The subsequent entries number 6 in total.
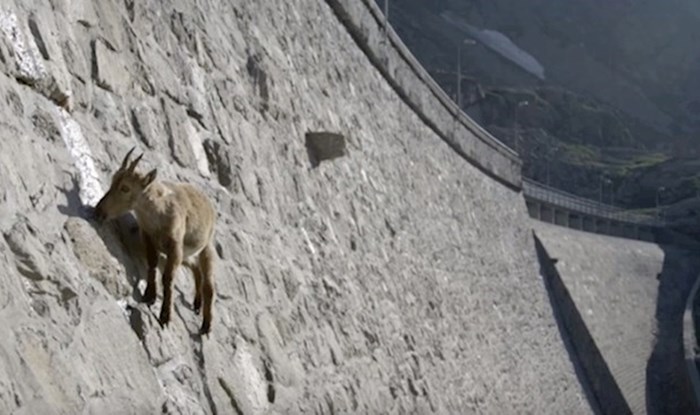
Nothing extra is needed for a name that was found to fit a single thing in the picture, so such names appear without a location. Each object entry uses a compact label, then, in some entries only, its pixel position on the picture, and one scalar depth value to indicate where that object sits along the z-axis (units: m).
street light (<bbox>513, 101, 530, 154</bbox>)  55.66
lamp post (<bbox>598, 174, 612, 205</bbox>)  69.50
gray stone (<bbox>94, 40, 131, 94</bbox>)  4.95
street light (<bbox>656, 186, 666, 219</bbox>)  63.92
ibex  4.34
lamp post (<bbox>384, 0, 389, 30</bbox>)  12.50
